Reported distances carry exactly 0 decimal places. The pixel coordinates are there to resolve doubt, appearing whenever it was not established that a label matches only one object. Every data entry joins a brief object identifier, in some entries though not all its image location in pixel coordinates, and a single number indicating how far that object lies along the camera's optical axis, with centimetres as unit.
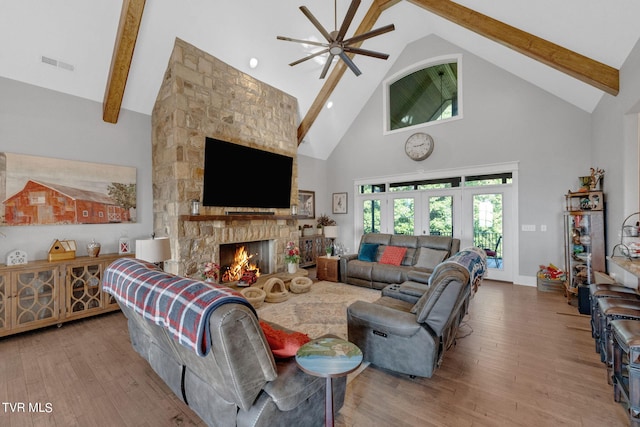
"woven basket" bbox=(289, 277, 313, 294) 486
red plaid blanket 129
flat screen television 459
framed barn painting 341
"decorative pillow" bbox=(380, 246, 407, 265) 521
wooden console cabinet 314
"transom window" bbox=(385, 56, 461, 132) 633
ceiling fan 334
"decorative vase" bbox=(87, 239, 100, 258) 381
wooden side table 564
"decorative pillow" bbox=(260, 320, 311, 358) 162
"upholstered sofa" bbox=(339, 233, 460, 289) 489
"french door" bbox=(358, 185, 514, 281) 563
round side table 137
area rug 347
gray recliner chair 214
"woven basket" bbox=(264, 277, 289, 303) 444
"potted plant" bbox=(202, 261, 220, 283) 424
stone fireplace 421
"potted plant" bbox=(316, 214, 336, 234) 788
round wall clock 640
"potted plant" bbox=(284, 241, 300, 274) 563
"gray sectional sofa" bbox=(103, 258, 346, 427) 129
